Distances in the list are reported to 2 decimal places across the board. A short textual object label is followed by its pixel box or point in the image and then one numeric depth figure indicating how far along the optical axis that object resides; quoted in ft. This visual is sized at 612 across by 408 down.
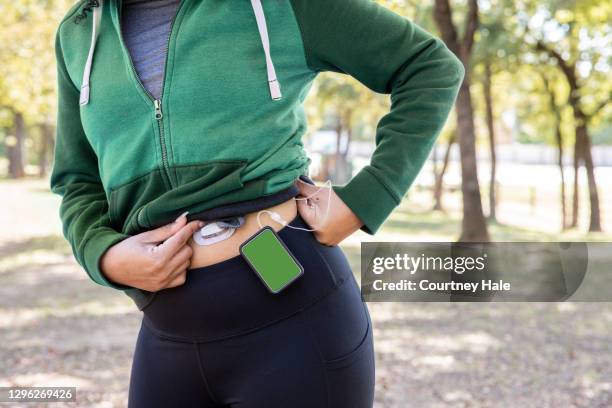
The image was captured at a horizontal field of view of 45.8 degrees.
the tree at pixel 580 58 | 58.08
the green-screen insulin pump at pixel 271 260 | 4.40
